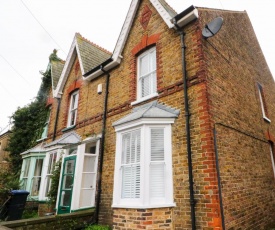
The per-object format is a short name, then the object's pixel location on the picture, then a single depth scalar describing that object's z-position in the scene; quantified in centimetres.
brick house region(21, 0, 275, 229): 534
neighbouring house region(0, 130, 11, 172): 1968
